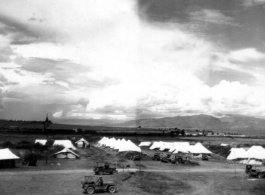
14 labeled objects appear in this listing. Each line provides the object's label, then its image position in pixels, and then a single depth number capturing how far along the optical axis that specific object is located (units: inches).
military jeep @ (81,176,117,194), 1131.9
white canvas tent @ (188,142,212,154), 2603.3
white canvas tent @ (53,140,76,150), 2940.5
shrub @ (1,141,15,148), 3021.7
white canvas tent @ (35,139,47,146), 3211.6
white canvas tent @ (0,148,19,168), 1790.1
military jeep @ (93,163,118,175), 1578.5
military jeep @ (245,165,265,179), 1572.8
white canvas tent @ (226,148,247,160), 2219.5
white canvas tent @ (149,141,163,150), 3406.3
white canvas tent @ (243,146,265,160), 2114.2
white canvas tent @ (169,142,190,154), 2770.7
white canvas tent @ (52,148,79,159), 2340.1
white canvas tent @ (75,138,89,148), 3524.4
